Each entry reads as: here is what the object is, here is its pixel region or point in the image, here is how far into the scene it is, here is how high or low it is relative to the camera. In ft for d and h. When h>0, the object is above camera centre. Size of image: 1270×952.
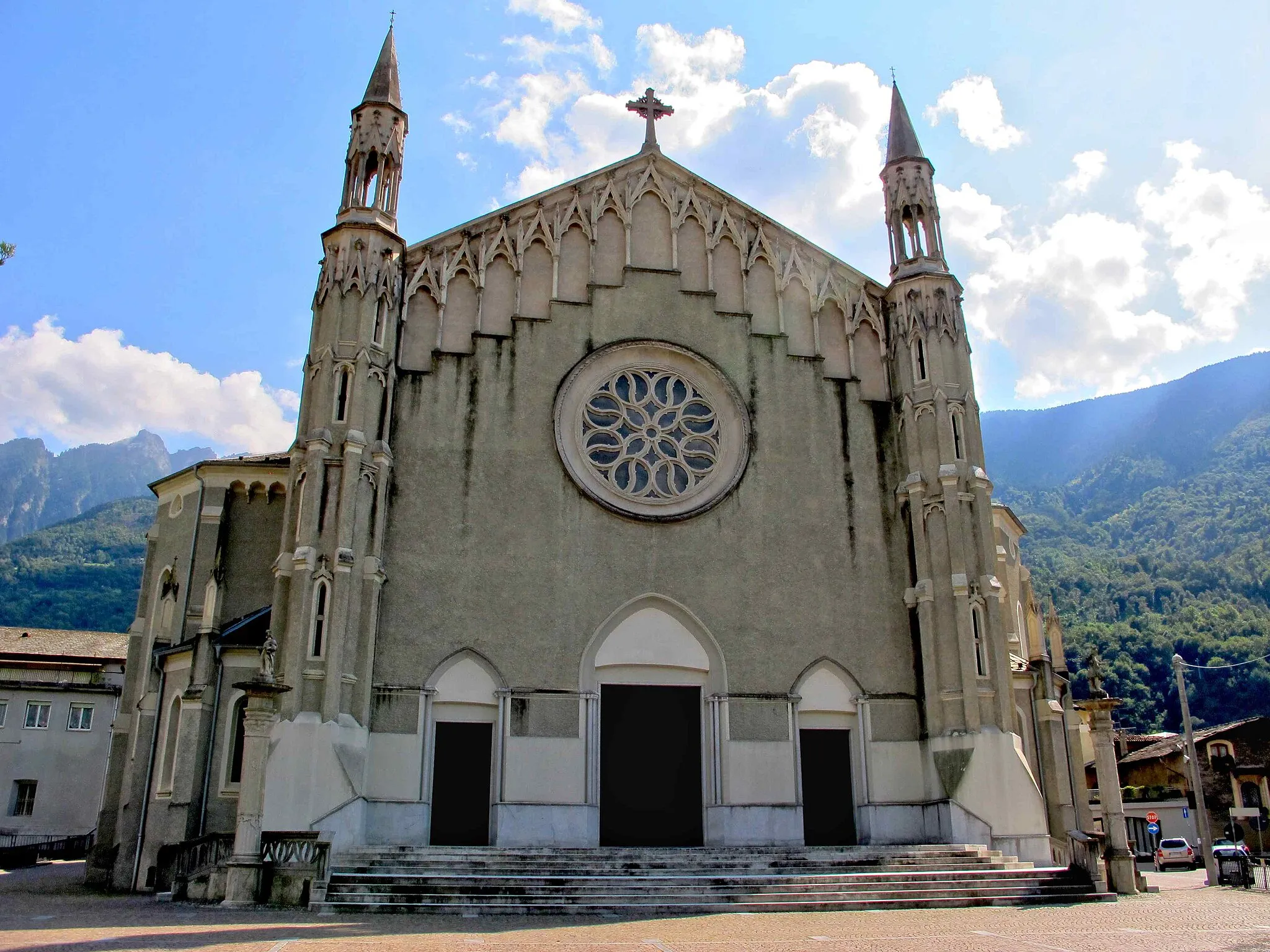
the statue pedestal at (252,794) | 52.60 +0.43
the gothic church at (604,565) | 67.77 +16.26
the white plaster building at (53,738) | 148.56 +9.14
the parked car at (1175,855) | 133.18 -6.46
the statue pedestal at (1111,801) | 64.08 +0.12
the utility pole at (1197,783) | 86.53 +1.68
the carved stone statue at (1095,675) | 70.85 +8.44
